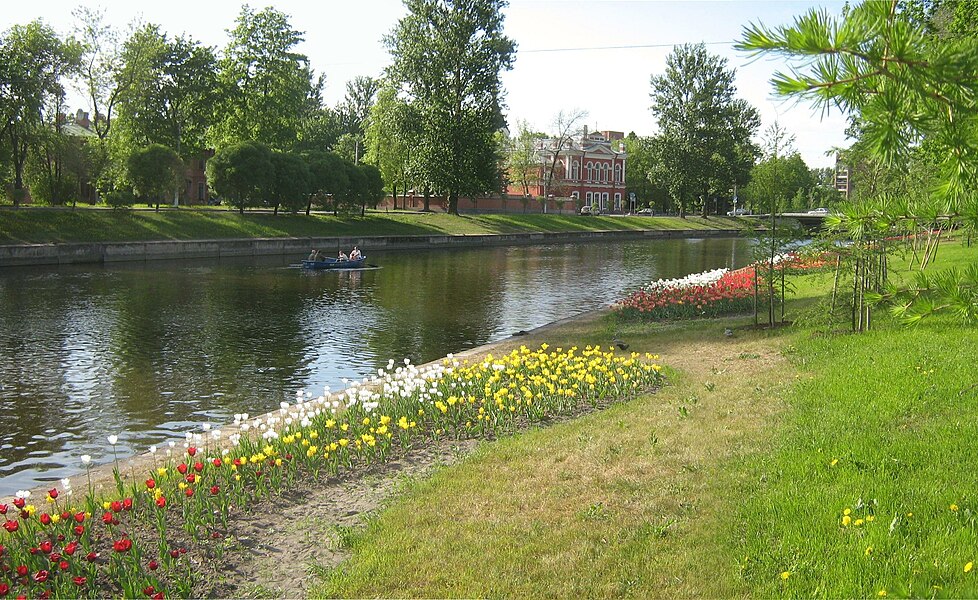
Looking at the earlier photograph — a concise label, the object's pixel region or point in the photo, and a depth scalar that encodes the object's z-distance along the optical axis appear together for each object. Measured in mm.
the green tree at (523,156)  93562
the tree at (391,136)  64250
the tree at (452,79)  63969
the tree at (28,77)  44469
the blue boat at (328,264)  37625
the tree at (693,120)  83875
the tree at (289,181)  55594
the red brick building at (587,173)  111062
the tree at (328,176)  59031
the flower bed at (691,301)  19797
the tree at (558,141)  94312
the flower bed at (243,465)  5898
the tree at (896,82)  3514
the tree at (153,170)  47906
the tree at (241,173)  53094
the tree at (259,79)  63500
